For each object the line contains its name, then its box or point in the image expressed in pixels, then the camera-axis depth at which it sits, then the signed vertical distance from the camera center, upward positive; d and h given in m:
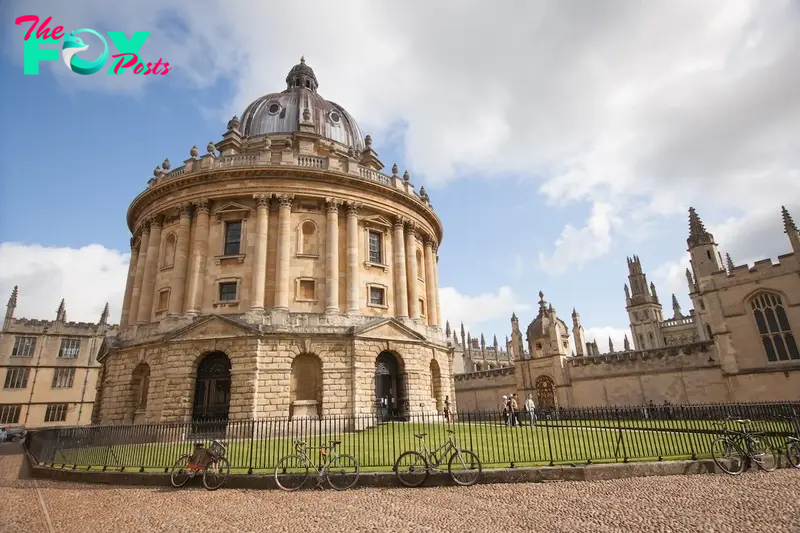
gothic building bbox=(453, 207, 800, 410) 23.28 +2.30
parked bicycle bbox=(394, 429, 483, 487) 9.64 -1.43
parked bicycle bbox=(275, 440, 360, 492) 9.82 -1.43
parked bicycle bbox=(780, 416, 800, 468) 10.56 -1.56
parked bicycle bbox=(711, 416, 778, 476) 10.22 -1.54
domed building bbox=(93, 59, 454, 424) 21.41 +6.24
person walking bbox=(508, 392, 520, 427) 19.44 -0.57
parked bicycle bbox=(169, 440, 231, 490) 10.19 -1.24
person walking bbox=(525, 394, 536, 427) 20.30 -0.42
